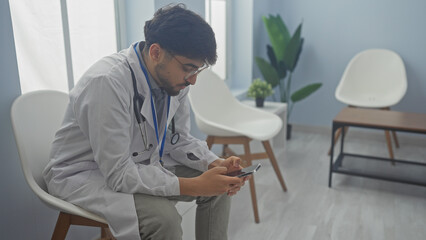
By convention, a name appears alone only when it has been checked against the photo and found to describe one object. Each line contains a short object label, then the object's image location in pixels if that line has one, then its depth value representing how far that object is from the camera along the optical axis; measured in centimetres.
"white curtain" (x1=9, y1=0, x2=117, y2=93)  164
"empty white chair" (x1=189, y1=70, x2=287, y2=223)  224
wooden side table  241
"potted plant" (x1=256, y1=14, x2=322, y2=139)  348
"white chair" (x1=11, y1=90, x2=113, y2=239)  125
